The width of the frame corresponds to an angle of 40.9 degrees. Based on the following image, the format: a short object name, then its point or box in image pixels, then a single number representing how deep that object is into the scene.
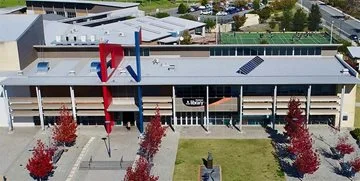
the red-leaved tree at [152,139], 48.62
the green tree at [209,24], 105.06
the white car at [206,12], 128.12
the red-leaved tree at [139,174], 39.53
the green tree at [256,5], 127.52
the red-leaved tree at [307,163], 43.48
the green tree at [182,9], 130.38
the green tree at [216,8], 129.12
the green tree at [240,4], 134.50
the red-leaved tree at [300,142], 45.97
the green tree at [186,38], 87.69
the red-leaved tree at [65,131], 52.03
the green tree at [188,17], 114.28
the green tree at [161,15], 116.69
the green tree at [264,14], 116.75
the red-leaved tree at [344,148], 48.28
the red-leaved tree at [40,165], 44.44
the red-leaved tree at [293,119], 50.92
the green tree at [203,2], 139.00
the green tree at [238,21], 108.50
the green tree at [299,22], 103.56
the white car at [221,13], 125.69
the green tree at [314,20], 104.06
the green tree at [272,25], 108.81
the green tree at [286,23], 105.62
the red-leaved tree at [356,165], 44.97
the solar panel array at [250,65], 58.06
